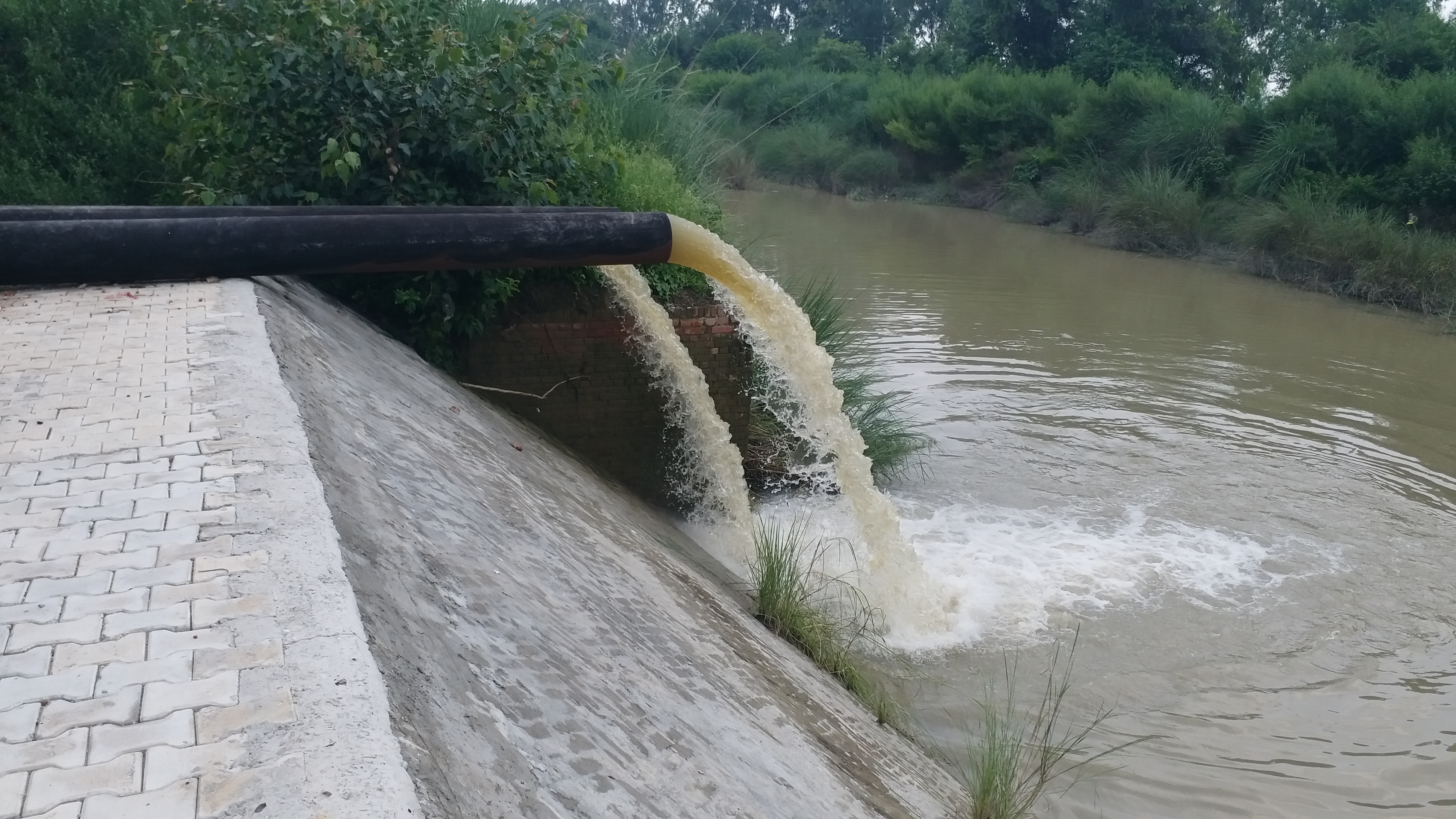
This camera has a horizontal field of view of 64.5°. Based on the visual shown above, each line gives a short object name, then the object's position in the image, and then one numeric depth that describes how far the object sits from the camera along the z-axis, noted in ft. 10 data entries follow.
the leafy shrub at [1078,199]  79.82
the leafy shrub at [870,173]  110.01
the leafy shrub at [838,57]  148.56
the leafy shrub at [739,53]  146.41
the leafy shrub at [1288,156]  68.49
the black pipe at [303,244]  14.80
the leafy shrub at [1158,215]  70.33
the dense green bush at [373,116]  19.77
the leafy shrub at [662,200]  23.72
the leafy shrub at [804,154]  113.50
